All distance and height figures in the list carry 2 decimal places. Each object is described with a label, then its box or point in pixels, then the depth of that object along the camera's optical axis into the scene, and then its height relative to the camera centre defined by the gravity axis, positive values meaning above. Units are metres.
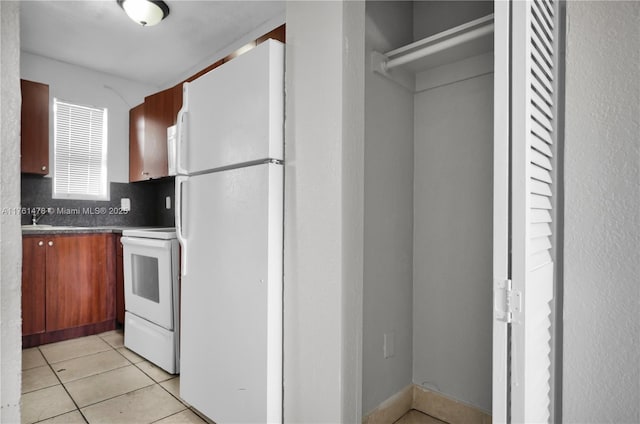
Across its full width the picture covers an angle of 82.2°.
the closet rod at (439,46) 1.47 +0.72
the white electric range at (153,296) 2.41 -0.61
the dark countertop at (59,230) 2.87 -0.17
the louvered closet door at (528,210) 0.90 +0.00
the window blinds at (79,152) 3.51 +0.58
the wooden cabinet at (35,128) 3.09 +0.71
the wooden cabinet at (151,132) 3.22 +0.75
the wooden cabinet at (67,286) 2.88 -0.64
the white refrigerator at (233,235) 1.54 -0.12
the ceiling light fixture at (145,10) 2.45 +1.37
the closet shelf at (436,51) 1.50 +0.75
